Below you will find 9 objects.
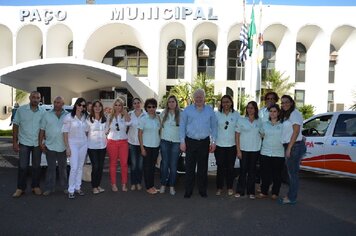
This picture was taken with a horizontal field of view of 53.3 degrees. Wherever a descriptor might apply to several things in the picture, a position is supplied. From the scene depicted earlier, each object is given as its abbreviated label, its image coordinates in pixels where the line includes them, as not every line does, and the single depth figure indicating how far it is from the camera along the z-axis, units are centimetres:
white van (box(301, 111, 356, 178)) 688
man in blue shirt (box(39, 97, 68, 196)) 613
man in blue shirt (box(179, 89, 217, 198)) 615
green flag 1842
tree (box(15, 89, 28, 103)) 2506
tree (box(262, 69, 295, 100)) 2325
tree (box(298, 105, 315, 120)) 2274
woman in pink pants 652
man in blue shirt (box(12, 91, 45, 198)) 604
